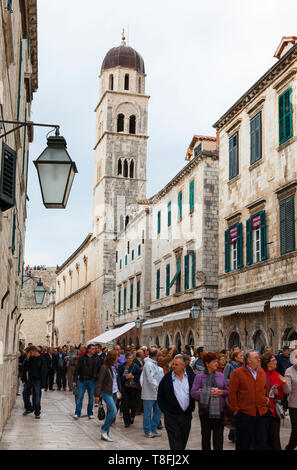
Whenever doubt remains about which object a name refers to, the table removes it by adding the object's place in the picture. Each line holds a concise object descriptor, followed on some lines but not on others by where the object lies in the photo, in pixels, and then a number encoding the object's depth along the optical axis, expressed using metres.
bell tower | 55.41
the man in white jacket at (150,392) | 12.48
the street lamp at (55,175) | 6.18
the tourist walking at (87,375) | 15.20
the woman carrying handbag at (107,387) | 11.66
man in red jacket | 7.78
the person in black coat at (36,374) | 15.22
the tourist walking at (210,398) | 8.52
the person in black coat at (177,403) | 8.37
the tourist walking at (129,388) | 14.03
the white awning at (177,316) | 27.23
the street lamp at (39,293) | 25.52
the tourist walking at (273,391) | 8.62
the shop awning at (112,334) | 36.12
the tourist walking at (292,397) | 9.94
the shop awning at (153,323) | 31.45
